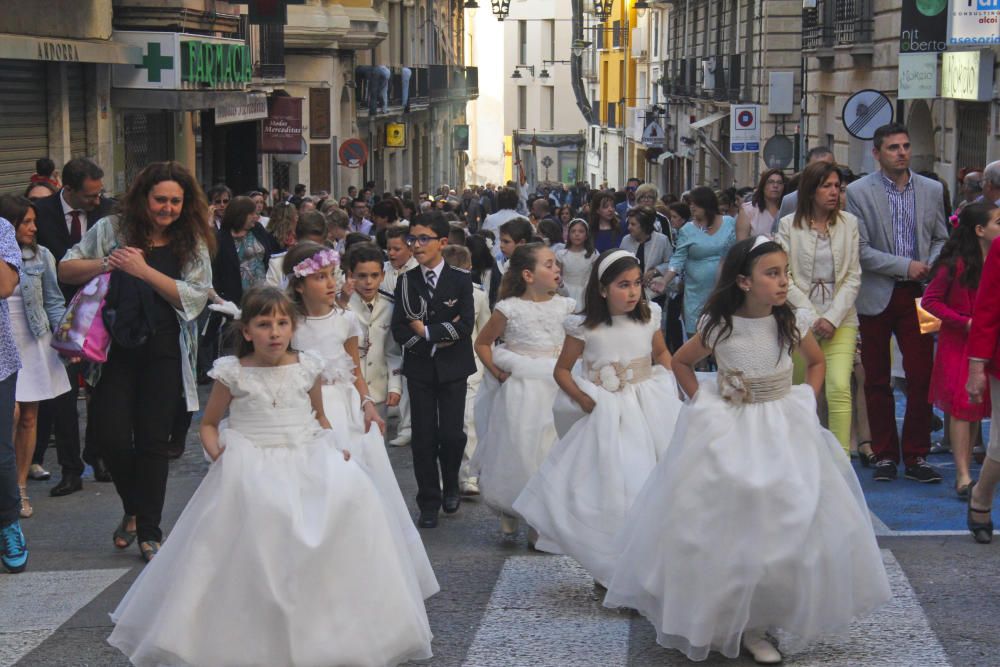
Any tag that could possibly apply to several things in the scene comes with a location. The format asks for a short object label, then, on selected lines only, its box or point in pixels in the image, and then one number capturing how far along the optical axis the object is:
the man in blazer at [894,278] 9.94
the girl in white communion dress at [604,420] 7.21
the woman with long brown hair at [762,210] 13.18
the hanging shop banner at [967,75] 20.86
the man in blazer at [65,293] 10.36
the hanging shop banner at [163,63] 22.36
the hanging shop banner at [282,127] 32.53
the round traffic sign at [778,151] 25.05
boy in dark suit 9.18
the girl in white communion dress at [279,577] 5.82
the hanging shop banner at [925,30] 22.89
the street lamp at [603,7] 62.56
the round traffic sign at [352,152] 31.20
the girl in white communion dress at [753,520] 5.92
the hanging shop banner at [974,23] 18.22
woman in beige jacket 9.60
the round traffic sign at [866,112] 18.03
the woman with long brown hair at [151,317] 7.87
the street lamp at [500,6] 57.00
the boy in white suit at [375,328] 8.89
